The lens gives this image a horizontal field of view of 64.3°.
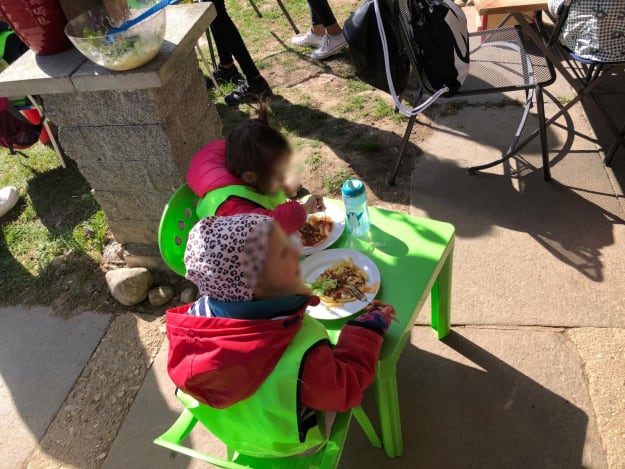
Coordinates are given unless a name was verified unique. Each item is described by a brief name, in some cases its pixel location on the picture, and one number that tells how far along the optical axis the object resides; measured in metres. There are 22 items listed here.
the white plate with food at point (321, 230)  1.94
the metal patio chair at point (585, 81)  2.85
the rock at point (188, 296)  2.89
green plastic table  1.62
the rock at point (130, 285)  2.94
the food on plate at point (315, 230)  1.98
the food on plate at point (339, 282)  1.70
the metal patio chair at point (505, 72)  2.94
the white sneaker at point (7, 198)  3.94
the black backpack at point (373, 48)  3.07
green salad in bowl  2.02
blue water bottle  1.88
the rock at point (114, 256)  3.22
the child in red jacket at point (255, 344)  1.26
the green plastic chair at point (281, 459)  1.49
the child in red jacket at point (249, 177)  1.84
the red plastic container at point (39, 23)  2.17
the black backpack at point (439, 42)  2.92
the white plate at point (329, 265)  1.66
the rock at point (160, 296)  2.95
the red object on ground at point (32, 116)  4.16
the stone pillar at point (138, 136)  2.34
